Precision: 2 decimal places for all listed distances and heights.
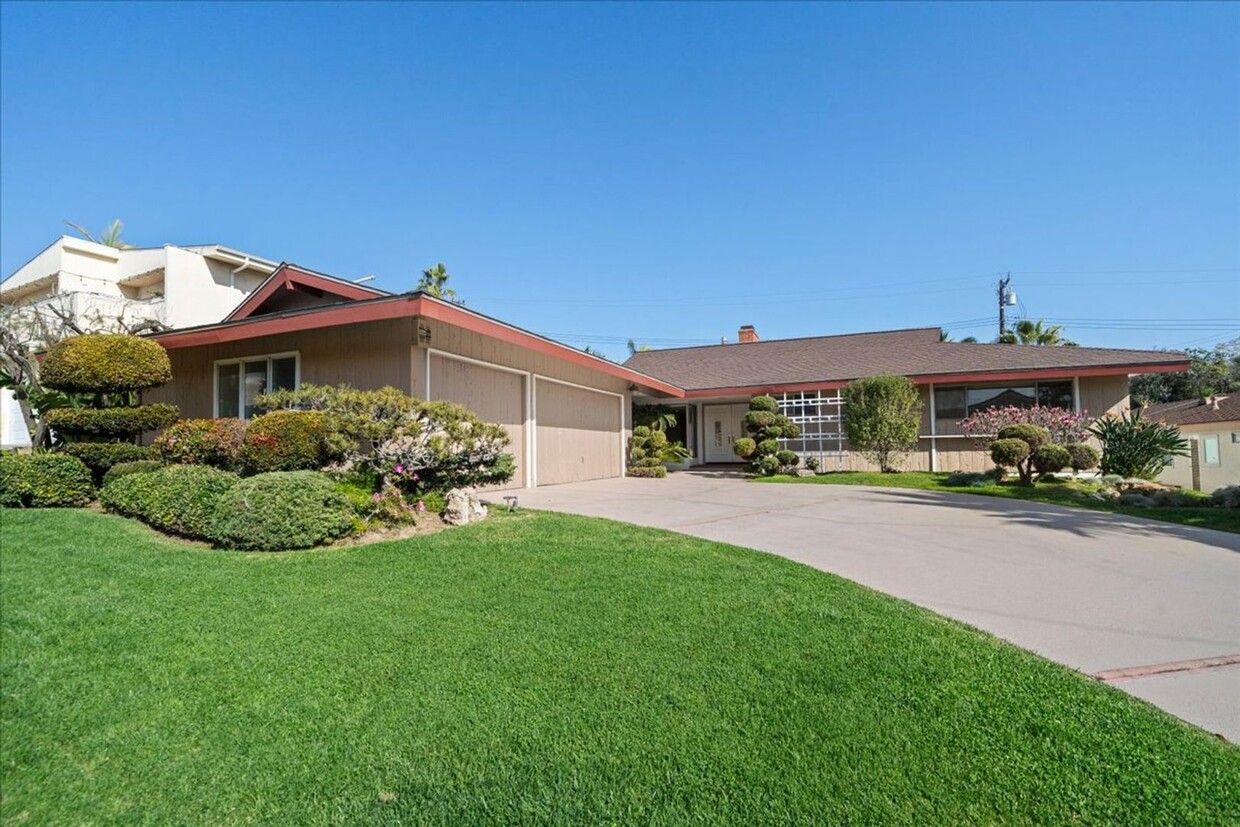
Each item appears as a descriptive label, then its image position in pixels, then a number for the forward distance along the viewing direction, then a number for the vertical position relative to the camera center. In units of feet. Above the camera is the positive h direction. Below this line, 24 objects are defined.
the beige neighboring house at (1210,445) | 57.21 -2.30
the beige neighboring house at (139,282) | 55.57 +18.02
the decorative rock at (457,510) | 22.11 -2.85
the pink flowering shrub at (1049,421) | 45.78 +0.41
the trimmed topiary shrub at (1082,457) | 42.82 -2.35
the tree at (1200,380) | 105.50 +8.12
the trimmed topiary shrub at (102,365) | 27.17 +3.76
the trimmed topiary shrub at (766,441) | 52.11 -0.88
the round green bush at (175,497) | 19.11 -1.95
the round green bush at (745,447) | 52.37 -1.43
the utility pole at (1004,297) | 115.65 +25.88
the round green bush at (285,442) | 23.93 -0.12
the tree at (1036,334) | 101.81 +16.44
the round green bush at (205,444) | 26.14 -0.11
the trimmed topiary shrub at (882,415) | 48.73 +1.16
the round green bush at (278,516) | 17.62 -2.38
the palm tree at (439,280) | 95.04 +26.01
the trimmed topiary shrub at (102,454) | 26.45 -0.55
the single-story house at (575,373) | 30.63 +4.49
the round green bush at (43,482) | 22.80 -1.56
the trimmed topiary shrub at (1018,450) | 41.57 -1.54
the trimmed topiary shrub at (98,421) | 27.07 +1.02
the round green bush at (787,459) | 52.49 -2.58
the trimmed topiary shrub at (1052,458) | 40.83 -2.33
